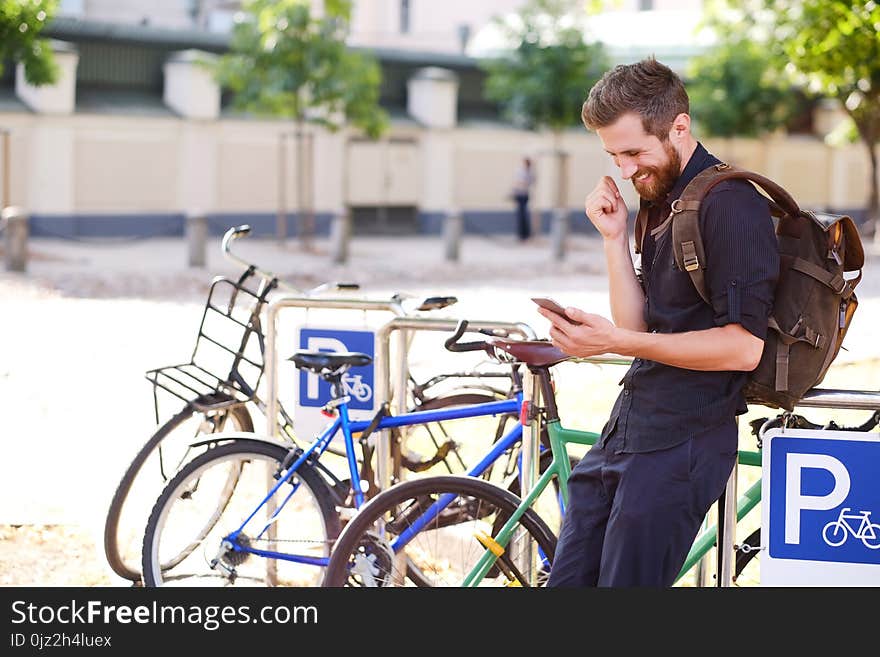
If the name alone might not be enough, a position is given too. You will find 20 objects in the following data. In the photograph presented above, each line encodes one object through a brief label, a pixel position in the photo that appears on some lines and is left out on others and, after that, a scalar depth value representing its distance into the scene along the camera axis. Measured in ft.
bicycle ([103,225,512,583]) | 18.49
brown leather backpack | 10.68
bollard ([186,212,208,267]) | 66.03
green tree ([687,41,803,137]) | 113.60
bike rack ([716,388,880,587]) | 12.83
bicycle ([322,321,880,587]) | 13.73
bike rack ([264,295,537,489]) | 16.93
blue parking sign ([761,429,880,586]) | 12.61
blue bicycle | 16.21
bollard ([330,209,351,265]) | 73.51
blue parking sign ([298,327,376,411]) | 18.83
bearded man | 10.60
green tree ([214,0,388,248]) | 73.92
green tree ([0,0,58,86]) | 66.18
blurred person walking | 98.12
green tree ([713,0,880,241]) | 41.70
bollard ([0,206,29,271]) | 62.08
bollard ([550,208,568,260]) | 82.48
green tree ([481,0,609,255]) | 92.99
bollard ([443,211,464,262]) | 77.46
